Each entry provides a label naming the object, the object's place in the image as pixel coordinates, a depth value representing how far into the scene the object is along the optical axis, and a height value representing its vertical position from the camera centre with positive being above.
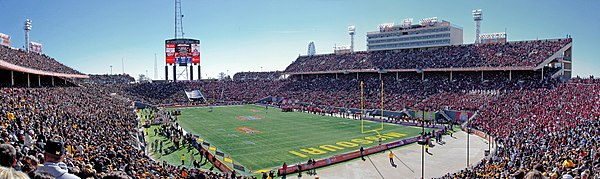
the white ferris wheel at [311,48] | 141.88 +12.95
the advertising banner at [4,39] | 52.28 +6.08
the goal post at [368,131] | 36.91 -4.45
